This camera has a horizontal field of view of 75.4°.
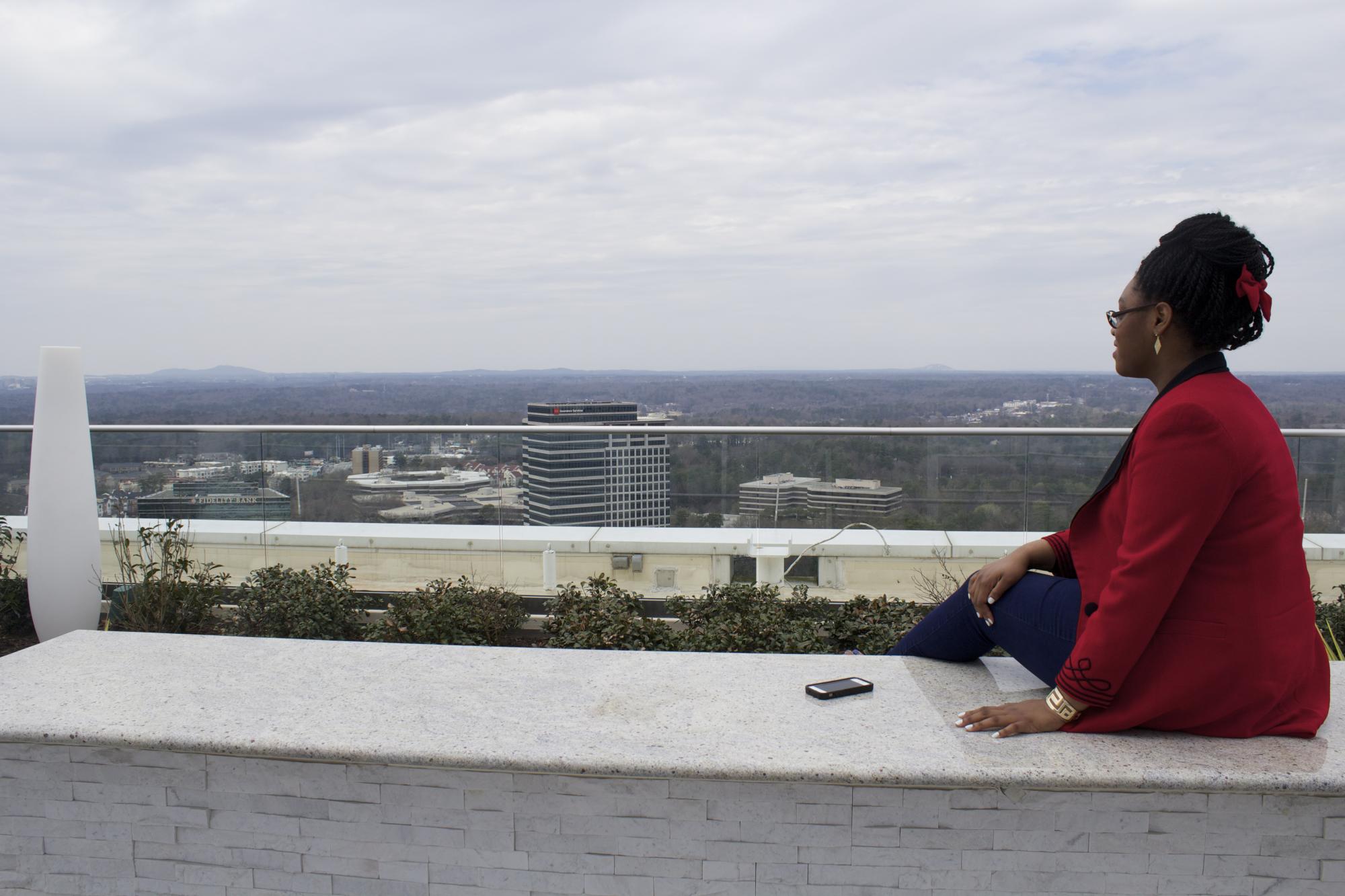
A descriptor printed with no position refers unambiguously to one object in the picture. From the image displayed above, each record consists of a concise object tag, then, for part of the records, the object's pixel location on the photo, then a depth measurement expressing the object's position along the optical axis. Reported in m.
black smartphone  2.03
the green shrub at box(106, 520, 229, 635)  4.32
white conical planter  4.41
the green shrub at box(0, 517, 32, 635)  4.78
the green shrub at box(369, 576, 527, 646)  3.93
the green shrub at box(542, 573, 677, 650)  3.64
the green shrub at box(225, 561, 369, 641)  4.21
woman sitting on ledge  1.52
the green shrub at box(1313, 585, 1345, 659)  3.79
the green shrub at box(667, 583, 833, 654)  3.56
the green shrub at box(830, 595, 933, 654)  3.64
